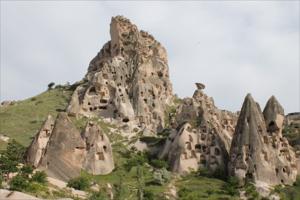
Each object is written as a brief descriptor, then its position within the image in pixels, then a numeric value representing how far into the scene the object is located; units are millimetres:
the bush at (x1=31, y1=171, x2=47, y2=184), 53594
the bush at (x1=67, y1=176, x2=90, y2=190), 58781
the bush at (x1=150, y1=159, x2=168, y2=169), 70375
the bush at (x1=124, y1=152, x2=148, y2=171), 69938
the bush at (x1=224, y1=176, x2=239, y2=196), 64438
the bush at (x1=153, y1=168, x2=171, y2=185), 66062
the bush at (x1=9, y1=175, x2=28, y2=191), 46931
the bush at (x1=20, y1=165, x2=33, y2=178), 53812
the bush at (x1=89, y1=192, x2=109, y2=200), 50034
